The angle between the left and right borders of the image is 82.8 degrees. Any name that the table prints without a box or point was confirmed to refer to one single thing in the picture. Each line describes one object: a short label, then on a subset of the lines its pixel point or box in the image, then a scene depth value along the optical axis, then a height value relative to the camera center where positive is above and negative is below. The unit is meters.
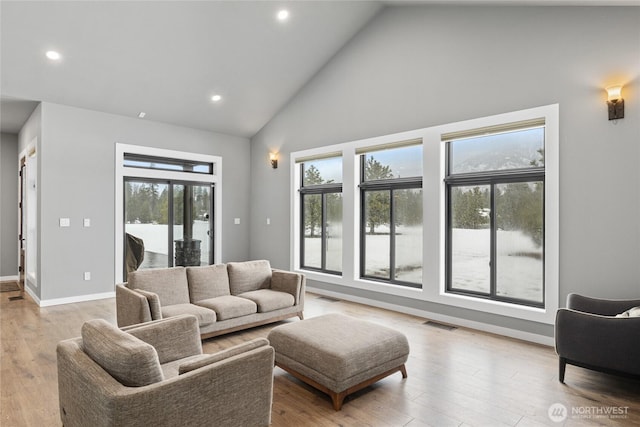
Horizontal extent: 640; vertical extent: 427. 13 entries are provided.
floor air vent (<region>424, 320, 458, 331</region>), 4.34 -1.36
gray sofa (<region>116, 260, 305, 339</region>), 3.59 -0.92
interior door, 6.75 -0.14
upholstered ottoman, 2.56 -1.05
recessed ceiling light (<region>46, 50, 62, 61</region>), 4.53 +2.03
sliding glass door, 6.21 -0.15
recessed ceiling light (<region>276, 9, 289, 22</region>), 4.84 +2.70
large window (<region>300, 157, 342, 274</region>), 6.22 +0.01
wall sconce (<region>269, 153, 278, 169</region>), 7.15 +1.08
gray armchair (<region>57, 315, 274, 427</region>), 1.58 -0.80
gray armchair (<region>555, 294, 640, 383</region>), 2.63 -0.97
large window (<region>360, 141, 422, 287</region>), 5.12 +0.01
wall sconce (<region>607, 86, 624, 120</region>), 3.37 +1.04
